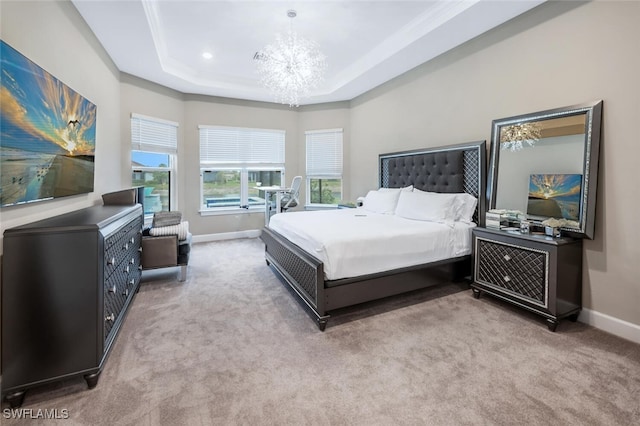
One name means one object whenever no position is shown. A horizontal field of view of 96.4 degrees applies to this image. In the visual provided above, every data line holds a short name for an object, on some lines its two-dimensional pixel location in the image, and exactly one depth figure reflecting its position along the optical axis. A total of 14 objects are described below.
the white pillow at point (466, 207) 3.44
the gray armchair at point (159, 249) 3.29
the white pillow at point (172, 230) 3.47
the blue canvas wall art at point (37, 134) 1.67
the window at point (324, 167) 6.21
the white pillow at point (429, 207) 3.42
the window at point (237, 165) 5.76
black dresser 1.56
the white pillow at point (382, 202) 4.25
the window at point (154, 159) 4.64
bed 2.53
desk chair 5.64
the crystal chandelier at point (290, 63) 3.37
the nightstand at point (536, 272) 2.41
